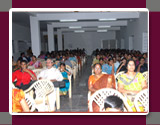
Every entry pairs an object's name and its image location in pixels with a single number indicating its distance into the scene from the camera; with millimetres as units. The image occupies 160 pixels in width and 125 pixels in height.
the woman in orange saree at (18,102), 2344
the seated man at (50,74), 4270
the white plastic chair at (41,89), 3365
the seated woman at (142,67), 4561
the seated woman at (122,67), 4632
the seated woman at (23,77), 3653
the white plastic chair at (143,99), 2414
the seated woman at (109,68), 5114
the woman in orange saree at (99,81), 3143
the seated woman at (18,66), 4223
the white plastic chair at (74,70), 7357
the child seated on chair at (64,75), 4764
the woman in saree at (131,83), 2967
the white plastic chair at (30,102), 2587
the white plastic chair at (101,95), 2502
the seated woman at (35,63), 6223
